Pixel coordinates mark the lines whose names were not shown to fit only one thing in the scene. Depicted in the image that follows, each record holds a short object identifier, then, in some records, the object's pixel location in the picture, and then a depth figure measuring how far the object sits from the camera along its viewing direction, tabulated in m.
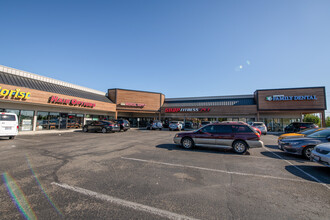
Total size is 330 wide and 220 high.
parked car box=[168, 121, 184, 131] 24.58
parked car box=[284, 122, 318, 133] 16.11
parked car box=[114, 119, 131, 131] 20.41
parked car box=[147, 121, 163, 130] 26.09
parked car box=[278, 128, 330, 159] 6.83
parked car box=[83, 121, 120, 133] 17.97
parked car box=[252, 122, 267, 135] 18.27
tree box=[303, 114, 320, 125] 85.25
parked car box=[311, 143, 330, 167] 4.76
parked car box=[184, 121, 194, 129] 29.33
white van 10.01
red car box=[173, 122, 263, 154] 7.66
